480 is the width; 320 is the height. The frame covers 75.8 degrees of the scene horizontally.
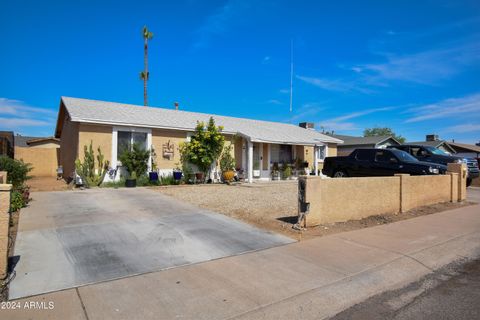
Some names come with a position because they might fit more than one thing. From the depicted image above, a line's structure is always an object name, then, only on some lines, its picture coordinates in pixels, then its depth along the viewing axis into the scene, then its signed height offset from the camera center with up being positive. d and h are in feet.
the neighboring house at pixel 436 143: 117.80 +7.56
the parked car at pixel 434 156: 48.71 +1.01
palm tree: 104.63 +33.87
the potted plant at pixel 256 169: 61.03 -1.48
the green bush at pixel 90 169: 42.52 -1.09
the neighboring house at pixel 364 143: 106.42 +6.93
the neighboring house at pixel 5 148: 65.34 +2.99
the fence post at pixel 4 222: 12.56 -2.52
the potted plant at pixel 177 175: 49.06 -2.18
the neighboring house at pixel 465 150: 128.22 +5.38
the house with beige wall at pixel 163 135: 45.47 +4.59
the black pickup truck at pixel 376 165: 40.11 -0.39
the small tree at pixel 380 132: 235.81 +23.81
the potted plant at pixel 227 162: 54.86 -0.09
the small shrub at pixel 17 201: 25.62 -3.47
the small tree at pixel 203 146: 51.83 +2.62
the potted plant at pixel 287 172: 66.03 -2.21
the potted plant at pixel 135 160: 45.83 +0.18
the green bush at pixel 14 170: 34.32 -1.05
